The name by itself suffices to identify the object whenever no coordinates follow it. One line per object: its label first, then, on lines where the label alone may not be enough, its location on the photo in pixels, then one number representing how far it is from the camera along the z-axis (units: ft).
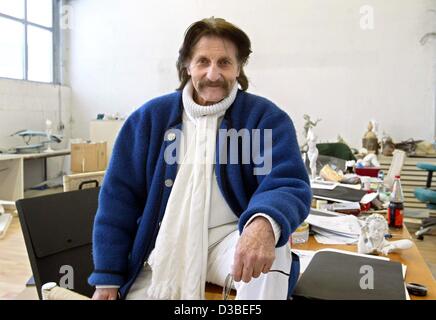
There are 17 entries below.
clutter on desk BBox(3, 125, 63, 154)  15.11
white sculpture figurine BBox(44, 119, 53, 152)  16.33
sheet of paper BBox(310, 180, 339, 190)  6.93
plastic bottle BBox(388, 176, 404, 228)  5.13
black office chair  3.83
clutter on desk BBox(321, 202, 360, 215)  5.65
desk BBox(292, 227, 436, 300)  3.37
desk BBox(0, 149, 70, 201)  14.19
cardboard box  14.58
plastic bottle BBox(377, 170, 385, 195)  6.76
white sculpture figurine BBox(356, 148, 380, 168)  9.64
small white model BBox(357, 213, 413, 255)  4.10
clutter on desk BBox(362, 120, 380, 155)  14.17
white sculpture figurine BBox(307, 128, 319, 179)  8.00
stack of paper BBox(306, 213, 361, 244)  4.60
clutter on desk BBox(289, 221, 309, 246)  4.49
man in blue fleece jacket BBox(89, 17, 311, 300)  3.37
